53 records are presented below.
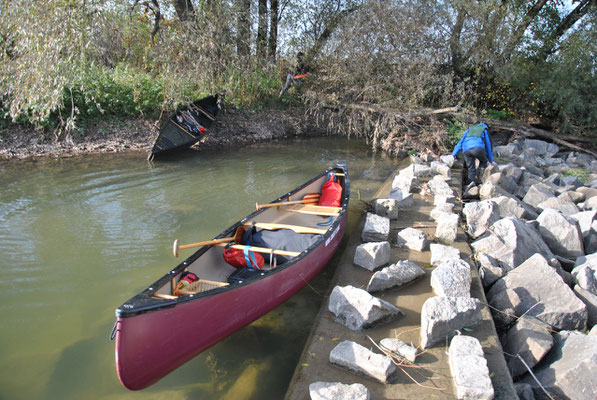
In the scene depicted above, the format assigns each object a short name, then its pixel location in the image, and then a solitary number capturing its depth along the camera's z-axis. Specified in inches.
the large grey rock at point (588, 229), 223.8
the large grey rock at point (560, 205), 267.6
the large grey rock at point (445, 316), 138.6
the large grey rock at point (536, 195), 288.2
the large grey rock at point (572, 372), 121.8
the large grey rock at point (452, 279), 161.6
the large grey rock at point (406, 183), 305.4
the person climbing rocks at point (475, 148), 334.6
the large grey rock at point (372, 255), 197.2
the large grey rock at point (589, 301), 164.9
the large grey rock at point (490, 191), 291.1
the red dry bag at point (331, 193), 280.1
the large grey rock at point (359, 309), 150.1
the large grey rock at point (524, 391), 125.6
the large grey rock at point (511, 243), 195.8
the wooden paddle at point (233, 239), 169.3
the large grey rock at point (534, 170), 404.6
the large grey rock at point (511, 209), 252.5
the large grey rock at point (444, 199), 264.7
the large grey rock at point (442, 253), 194.4
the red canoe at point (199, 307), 119.4
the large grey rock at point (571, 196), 294.0
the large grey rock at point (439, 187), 287.9
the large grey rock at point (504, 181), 321.5
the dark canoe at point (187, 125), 438.0
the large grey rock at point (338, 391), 112.2
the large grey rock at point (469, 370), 115.3
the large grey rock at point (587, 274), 175.5
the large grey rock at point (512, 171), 352.8
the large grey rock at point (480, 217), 230.8
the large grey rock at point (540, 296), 157.5
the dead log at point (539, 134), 508.1
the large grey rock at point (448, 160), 394.6
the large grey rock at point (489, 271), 186.4
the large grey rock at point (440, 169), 351.3
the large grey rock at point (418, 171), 348.2
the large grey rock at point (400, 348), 134.4
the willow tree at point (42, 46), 311.4
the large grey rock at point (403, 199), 278.5
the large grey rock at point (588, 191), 309.1
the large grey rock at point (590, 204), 284.4
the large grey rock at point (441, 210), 258.2
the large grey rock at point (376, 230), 223.8
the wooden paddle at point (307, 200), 249.3
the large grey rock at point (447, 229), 222.2
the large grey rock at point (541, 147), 498.3
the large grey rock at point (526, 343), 139.5
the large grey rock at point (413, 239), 216.2
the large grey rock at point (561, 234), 218.1
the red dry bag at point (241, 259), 185.9
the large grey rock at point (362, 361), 125.0
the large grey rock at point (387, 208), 258.2
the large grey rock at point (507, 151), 459.1
